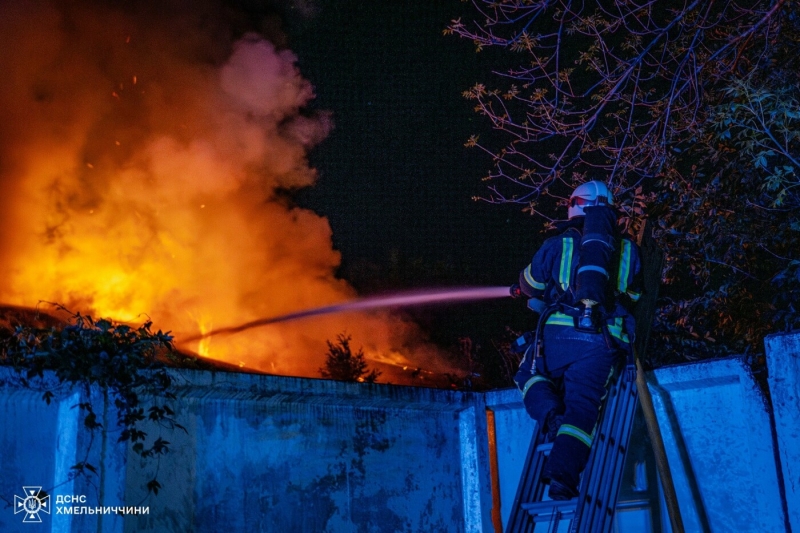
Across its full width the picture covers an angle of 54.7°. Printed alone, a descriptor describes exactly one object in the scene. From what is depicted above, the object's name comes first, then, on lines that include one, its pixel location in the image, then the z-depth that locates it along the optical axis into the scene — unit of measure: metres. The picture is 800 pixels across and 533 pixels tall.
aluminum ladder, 3.89
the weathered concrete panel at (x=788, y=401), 4.03
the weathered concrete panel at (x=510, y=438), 5.50
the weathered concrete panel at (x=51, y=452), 3.75
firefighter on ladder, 4.08
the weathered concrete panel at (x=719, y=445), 4.32
